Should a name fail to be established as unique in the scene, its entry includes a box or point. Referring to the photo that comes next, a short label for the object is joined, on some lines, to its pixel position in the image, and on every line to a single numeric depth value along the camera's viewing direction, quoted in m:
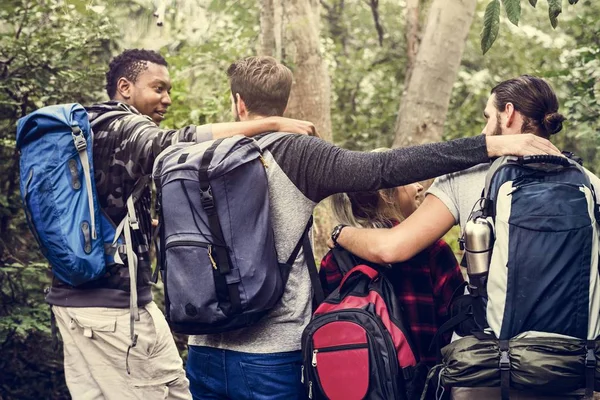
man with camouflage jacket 3.29
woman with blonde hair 2.92
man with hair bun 2.72
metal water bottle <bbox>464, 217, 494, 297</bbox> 2.48
